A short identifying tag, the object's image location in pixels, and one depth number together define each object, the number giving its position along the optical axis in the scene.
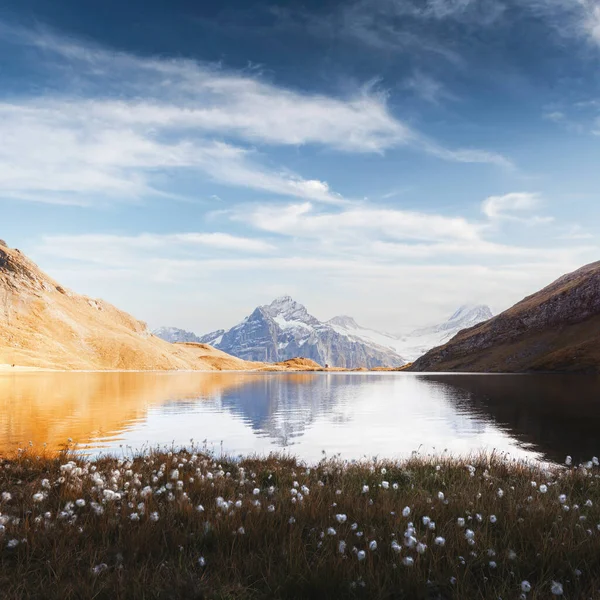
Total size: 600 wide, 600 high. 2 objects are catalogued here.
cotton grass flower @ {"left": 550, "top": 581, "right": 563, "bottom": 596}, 5.11
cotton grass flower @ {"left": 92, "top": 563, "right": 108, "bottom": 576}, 5.65
